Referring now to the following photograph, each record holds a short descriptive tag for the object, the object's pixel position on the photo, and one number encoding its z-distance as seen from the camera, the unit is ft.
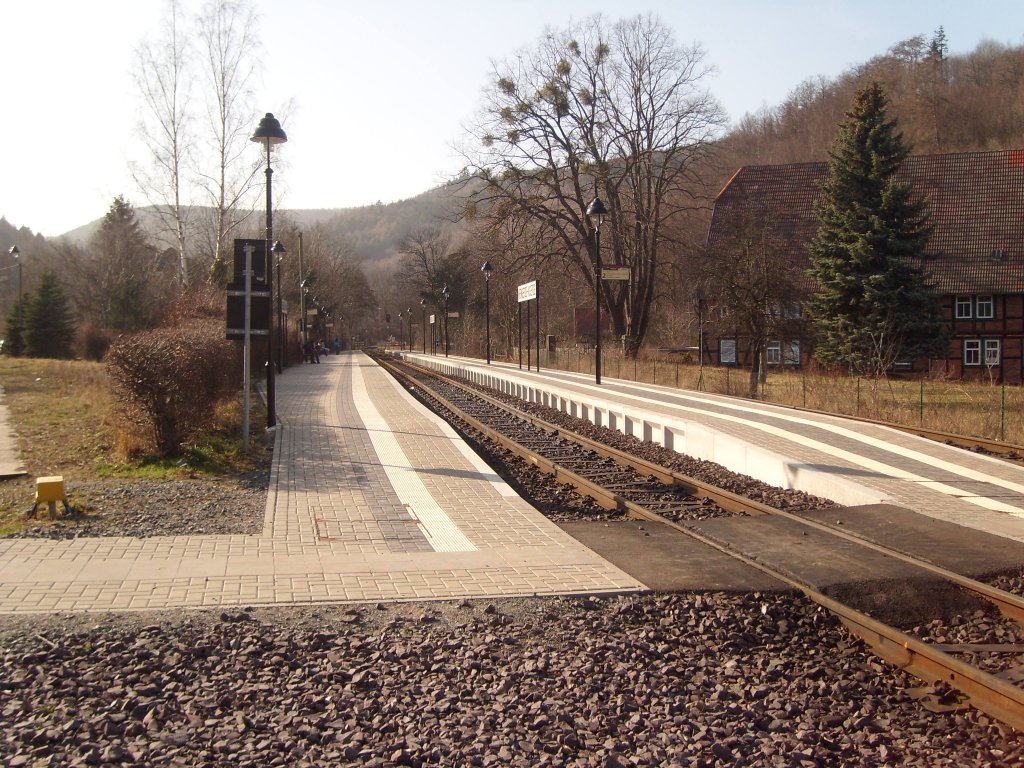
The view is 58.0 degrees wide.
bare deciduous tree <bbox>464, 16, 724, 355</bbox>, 145.89
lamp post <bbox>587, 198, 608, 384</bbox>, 80.48
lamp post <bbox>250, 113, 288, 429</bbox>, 47.16
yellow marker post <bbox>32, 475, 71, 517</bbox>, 30.14
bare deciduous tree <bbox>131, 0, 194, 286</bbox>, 104.58
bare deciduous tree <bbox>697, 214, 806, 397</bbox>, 101.24
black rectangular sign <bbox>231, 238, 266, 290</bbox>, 46.06
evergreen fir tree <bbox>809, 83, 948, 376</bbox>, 114.93
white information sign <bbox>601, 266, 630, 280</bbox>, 87.66
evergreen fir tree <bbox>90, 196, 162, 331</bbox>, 165.27
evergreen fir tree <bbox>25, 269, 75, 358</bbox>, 155.12
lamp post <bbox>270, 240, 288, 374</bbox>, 108.06
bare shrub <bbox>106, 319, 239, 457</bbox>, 40.11
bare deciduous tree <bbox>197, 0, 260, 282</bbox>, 104.01
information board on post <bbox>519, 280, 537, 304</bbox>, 112.78
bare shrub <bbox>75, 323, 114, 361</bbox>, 144.87
